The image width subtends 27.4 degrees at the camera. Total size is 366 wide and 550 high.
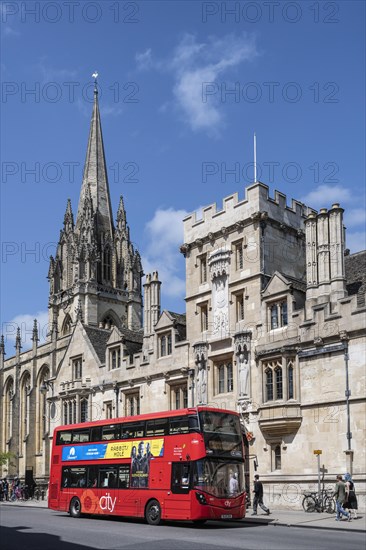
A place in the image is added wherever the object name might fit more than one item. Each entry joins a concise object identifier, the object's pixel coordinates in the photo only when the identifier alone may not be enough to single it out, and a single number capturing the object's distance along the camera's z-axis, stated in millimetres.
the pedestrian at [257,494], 27969
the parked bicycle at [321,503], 27969
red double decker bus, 24188
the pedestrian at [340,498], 24984
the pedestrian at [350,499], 25344
